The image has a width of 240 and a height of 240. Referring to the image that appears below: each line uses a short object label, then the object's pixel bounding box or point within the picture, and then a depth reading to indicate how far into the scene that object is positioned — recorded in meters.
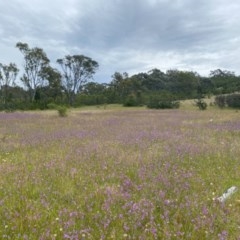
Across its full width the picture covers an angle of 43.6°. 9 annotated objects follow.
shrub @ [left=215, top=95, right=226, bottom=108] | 48.88
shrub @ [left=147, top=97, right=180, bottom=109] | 54.29
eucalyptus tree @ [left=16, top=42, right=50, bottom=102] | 68.36
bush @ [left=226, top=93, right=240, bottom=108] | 45.78
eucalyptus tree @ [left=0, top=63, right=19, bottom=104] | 70.88
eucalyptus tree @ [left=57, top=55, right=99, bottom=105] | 78.56
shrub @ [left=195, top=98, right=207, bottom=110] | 46.59
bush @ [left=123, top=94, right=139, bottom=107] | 62.22
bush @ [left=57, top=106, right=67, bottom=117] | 32.12
